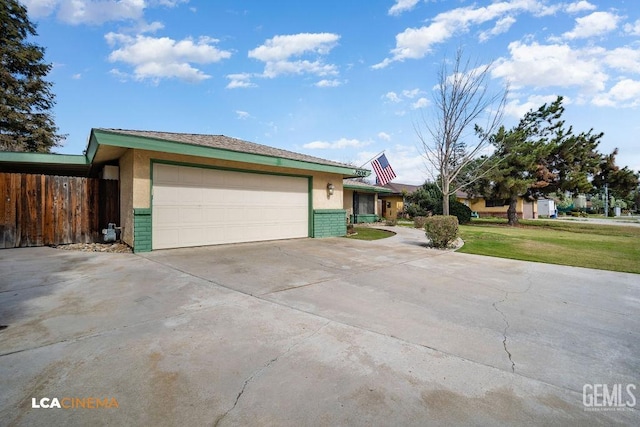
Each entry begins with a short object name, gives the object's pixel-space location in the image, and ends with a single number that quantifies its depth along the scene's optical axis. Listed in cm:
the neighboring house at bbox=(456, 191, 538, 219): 3481
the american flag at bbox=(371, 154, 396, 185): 1978
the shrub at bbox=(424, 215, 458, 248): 949
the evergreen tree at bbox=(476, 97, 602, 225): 1944
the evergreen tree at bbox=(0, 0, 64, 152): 1822
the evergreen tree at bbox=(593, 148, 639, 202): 2098
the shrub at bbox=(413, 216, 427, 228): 1610
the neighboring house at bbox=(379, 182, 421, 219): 2614
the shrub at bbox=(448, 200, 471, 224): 2233
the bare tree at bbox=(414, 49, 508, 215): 1255
